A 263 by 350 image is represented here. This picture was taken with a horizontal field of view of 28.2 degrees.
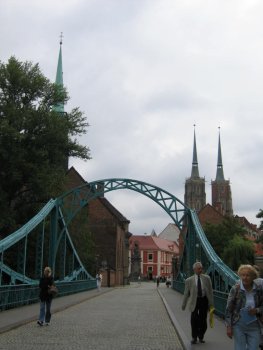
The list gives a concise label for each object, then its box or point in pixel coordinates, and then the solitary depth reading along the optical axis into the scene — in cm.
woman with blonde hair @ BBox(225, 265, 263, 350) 566
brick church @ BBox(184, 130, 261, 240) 14462
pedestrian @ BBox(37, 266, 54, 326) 1309
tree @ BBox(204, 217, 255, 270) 5300
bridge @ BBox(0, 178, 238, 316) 2108
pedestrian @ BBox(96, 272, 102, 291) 3854
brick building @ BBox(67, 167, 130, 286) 6236
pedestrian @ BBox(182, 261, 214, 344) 988
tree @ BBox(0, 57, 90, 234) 2869
